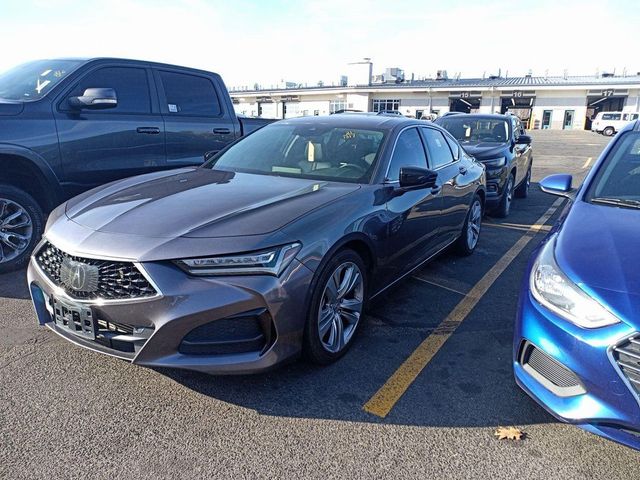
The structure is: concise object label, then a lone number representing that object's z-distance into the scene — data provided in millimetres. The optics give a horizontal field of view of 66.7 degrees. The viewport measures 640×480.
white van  38225
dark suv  7504
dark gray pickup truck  4461
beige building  46750
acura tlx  2439
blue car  2008
